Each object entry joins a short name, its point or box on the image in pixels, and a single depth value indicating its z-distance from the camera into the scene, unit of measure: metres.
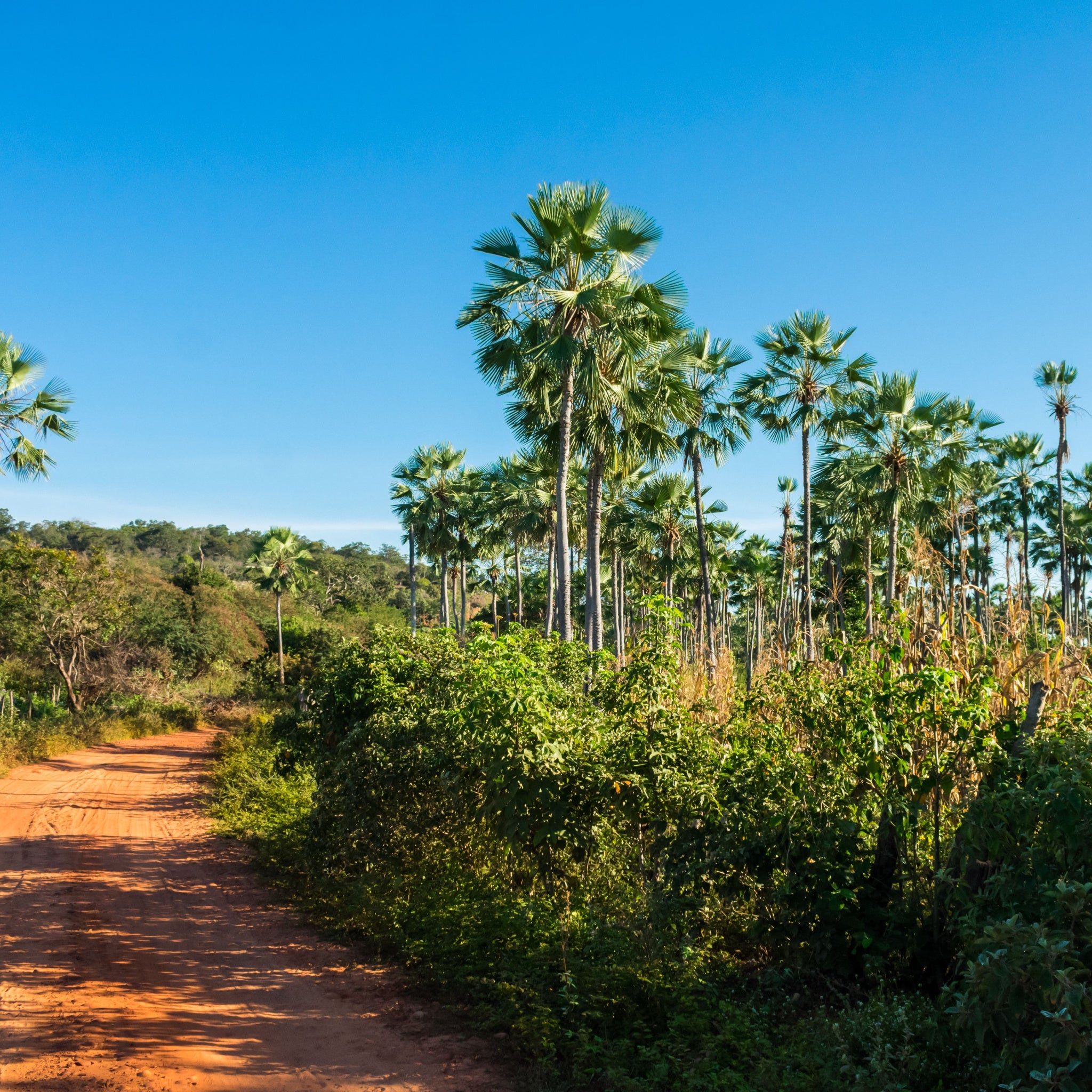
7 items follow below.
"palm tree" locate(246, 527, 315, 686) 41.28
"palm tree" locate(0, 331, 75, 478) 17.16
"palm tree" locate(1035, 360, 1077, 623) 32.34
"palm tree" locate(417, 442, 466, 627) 34.00
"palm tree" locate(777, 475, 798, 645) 35.78
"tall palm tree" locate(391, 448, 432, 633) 34.00
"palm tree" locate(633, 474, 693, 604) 29.56
